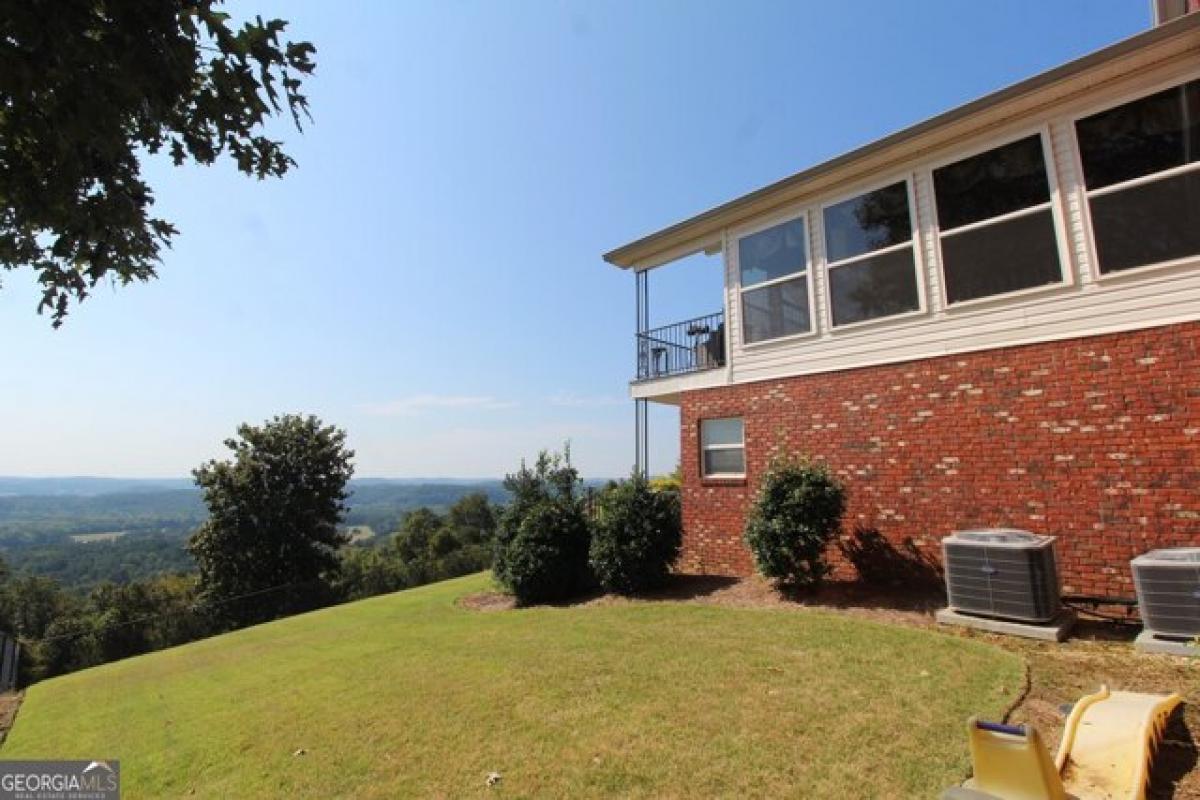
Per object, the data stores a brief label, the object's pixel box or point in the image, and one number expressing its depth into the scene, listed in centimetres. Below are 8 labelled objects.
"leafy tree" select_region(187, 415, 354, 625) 3105
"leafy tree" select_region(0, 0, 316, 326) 222
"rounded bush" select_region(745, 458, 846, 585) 805
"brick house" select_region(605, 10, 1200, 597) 631
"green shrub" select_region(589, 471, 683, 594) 970
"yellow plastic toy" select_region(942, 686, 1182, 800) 290
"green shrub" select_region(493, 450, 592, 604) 1040
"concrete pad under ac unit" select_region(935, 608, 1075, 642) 580
